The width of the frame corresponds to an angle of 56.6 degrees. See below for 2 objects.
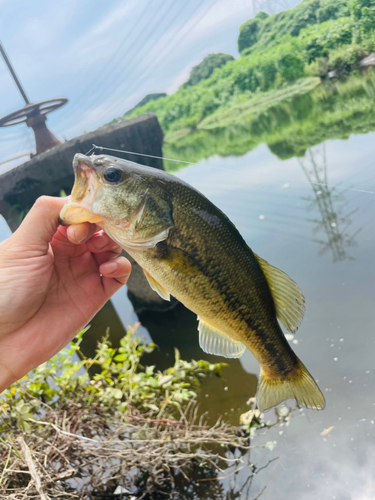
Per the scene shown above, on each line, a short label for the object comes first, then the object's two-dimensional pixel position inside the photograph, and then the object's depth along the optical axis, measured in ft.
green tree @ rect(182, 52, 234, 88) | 61.67
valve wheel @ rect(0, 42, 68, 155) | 11.43
